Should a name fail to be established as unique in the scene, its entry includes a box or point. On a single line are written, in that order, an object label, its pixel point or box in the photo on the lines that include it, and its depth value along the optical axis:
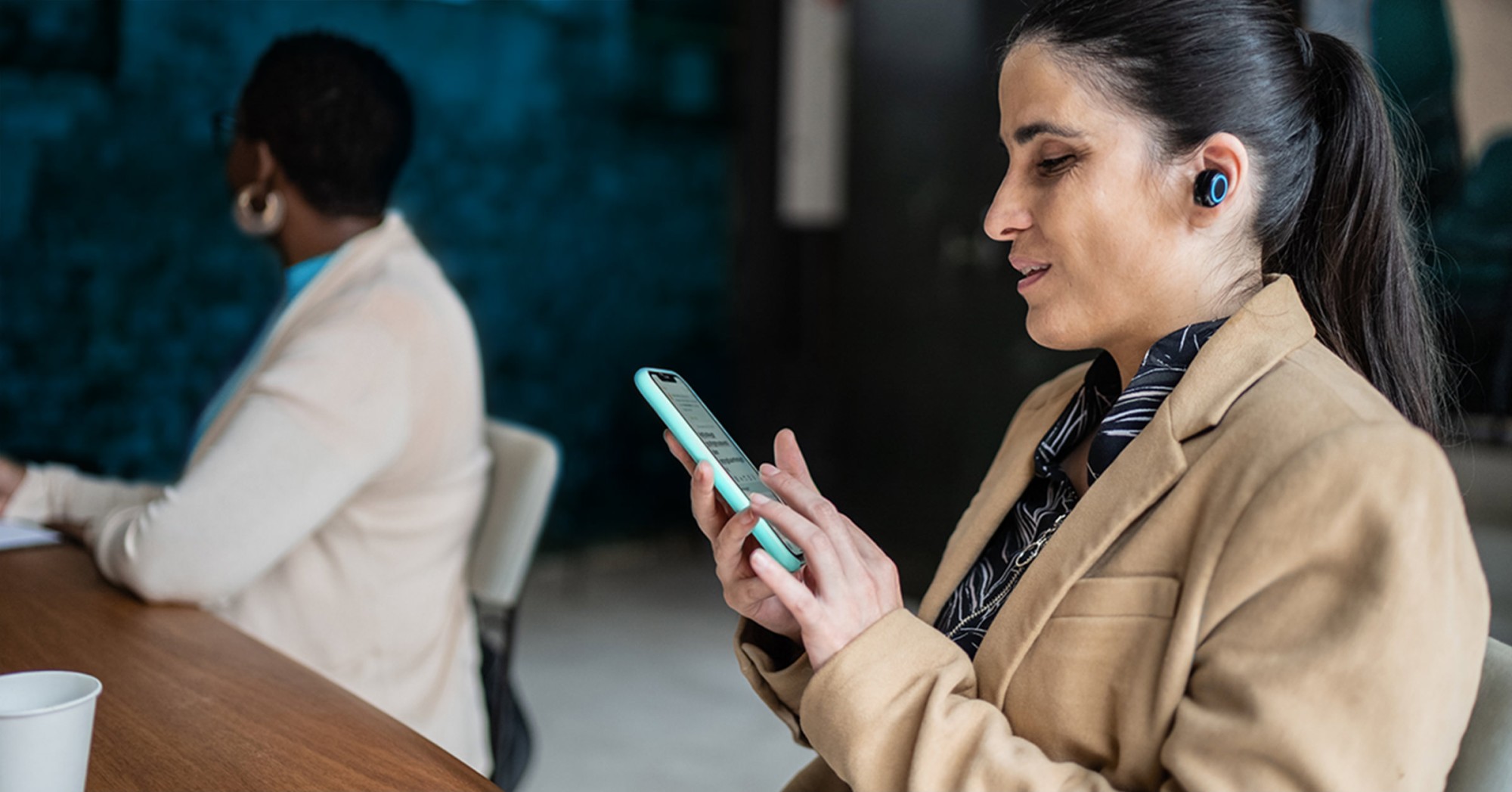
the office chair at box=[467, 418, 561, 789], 1.65
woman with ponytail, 0.68
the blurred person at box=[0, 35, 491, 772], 1.38
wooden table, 0.89
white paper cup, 0.72
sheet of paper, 1.51
